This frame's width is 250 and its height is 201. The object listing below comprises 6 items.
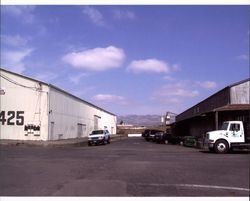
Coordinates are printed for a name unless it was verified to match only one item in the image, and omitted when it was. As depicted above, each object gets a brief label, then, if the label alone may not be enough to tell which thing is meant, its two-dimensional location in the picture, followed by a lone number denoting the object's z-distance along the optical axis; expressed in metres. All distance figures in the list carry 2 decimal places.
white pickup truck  27.76
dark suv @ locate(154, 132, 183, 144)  30.20
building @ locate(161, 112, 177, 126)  70.74
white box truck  16.94
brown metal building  21.24
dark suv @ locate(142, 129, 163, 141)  37.74
